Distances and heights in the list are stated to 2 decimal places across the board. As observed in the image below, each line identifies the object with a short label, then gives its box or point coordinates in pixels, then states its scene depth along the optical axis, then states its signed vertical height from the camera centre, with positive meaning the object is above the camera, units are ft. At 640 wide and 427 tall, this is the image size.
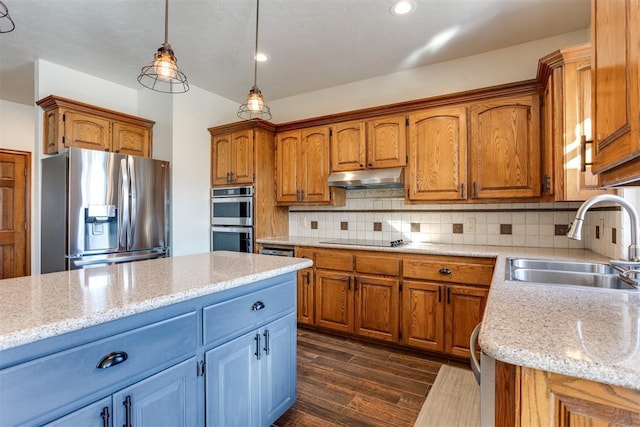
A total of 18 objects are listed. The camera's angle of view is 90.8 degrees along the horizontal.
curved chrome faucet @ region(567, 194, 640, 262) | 4.38 -0.15
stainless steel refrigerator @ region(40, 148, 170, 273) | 8.98 +0.13
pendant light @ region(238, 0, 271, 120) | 7.13 +2.54
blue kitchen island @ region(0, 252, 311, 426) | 2.82 -1.51
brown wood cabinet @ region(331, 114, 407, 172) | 9.87 +2.26
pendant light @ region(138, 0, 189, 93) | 5.30 +2.54
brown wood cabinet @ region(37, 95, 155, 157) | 9.88 +2.91
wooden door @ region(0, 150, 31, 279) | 13.10 -0.01
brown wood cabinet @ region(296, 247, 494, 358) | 8.16 -2.41
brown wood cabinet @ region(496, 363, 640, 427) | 2.13 -1.37
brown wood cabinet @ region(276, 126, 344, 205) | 11.27 +1.66
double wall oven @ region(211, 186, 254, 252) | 11.60 -0.22
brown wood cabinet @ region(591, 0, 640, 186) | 2.35 +1.06
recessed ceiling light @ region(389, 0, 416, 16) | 7.34 +4.90
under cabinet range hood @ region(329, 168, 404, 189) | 9.74 +1.10
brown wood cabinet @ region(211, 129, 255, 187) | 11.74 +2.14
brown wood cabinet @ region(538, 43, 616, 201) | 6.65 +1.99
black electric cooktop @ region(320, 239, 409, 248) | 9.99 -1.00
